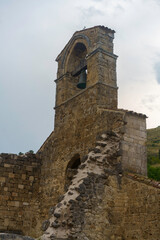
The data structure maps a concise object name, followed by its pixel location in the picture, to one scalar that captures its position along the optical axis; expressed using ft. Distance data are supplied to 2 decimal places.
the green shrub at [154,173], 66.24
